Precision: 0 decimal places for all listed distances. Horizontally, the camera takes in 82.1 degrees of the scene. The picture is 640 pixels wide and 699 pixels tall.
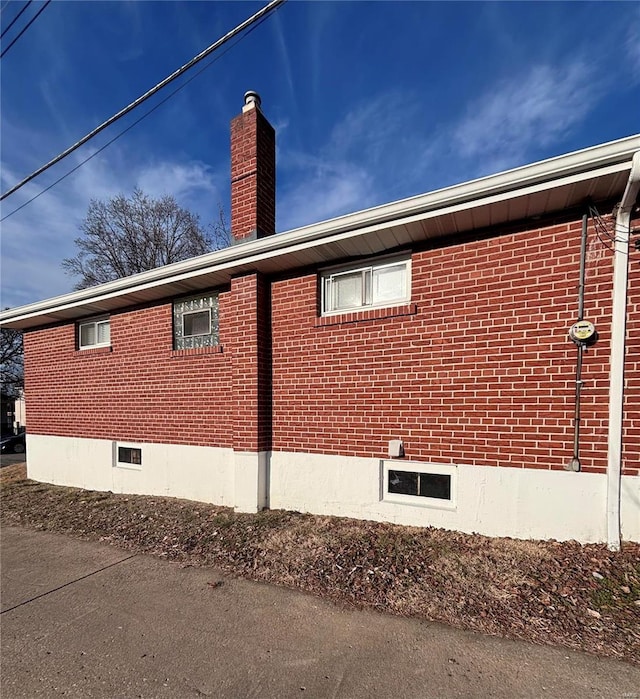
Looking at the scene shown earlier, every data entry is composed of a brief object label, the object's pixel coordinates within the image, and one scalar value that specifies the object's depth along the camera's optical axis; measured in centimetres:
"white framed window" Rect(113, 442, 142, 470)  665
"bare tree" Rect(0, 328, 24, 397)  2584
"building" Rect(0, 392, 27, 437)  3558
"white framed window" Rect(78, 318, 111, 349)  742
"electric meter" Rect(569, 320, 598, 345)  350
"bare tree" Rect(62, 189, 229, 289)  1930
